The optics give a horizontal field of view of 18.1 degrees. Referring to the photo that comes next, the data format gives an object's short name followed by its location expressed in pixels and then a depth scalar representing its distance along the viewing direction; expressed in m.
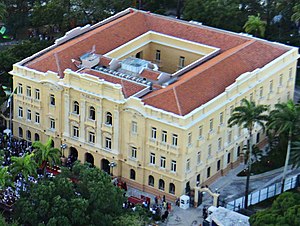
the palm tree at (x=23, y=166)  104.69
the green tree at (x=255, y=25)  143.88
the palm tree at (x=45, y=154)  108.69
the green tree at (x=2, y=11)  141.38
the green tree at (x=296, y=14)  142.99
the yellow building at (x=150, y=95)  112.44
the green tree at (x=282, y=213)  95.19
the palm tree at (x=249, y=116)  108.12
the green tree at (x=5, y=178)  100.00
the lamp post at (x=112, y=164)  116.25
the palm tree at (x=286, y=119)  108.44
